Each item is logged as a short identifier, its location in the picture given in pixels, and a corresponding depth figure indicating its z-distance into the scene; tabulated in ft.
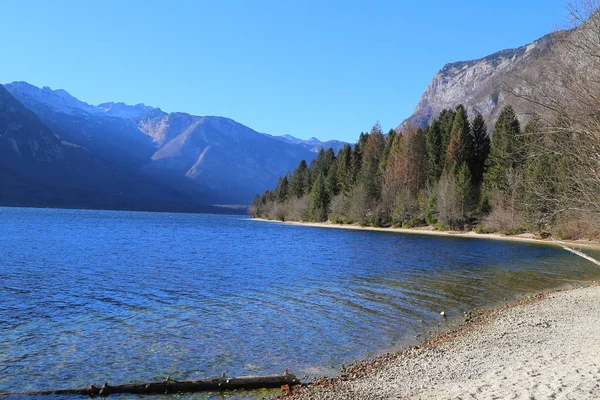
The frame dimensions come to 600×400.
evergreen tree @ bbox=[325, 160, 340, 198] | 387.96
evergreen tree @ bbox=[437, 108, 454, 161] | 306.68
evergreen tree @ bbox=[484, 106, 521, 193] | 255.50
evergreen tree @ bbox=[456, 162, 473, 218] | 268.35
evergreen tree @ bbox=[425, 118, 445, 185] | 308.40
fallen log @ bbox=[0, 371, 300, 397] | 34.86
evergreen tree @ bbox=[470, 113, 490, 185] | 297.33
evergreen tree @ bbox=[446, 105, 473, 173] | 290.97
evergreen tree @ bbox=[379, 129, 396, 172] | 342.19
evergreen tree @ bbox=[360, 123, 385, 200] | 335.67
